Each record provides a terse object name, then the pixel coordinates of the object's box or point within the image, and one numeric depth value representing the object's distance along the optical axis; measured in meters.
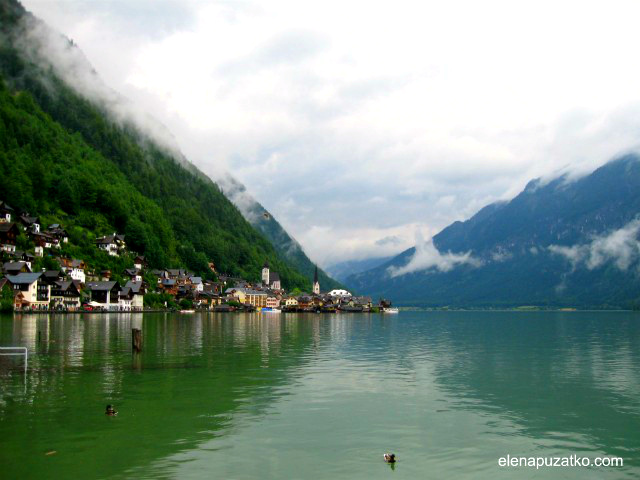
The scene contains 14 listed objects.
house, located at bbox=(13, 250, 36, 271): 163.00
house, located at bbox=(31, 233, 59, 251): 176.25
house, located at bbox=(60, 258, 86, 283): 179.81
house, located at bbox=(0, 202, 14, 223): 178.62
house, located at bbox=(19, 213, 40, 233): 178.74
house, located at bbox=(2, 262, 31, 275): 155.75
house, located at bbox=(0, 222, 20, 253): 166.12
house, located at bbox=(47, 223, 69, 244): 189.04
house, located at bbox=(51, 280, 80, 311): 163.38
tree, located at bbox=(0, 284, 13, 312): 137.00
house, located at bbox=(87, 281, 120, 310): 183.25
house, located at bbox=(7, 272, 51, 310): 150.00
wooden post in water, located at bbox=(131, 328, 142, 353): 54.88
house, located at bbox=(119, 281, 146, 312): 188.50
